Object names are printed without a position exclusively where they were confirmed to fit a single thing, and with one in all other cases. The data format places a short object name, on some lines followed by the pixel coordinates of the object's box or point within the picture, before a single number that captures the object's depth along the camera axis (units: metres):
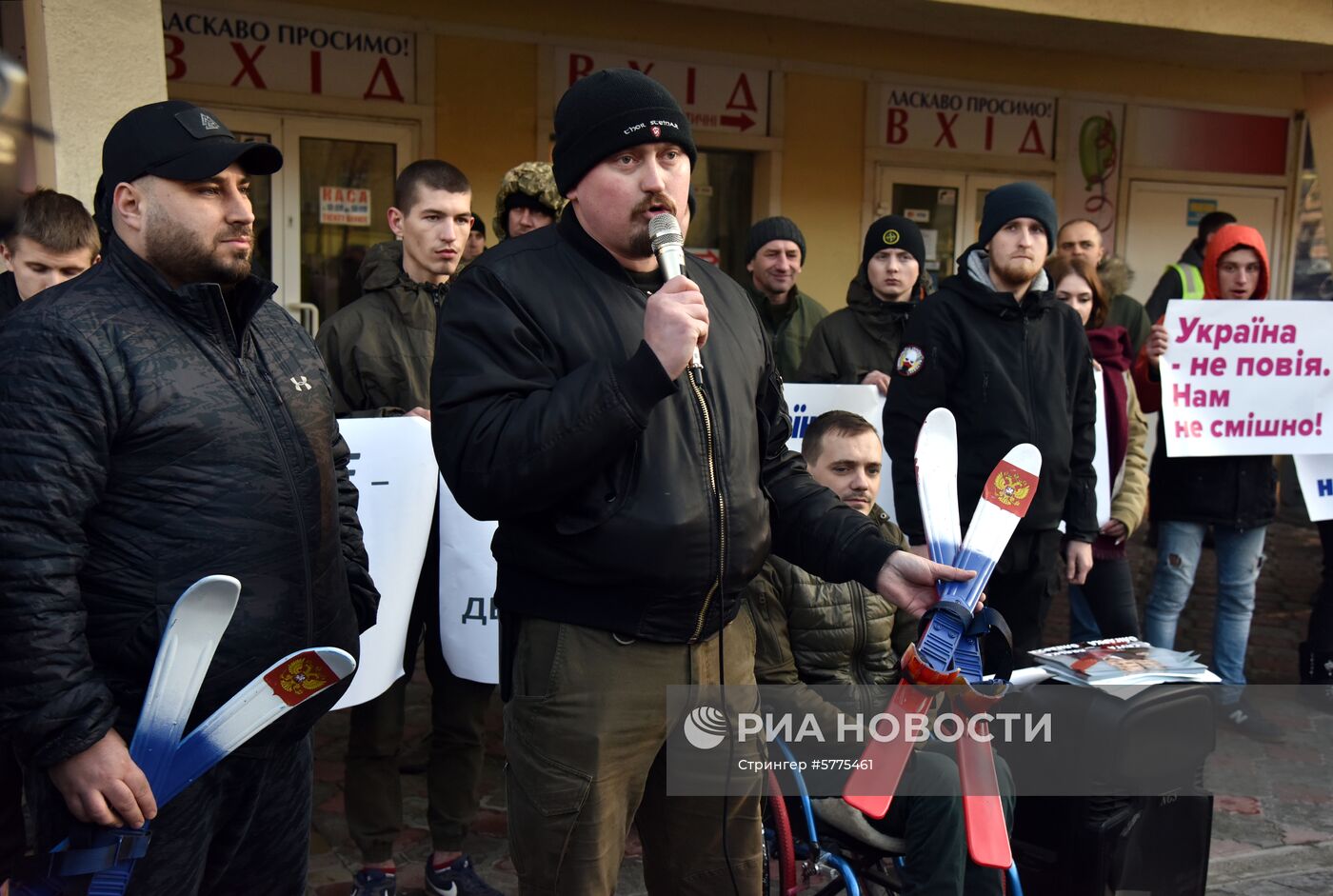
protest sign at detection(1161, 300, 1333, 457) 5.40
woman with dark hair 4.97
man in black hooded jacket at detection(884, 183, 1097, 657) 4.13
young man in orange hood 5.41
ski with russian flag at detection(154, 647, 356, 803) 2.22
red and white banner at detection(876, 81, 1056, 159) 9.99
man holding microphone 2.21
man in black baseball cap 2.14
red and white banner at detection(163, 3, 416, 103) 7.72
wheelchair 3.12
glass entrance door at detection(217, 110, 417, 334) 8.22
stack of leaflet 3.37
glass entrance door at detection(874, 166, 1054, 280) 10.21
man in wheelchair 3.14
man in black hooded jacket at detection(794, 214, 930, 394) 5.45
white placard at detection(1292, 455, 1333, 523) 5.62
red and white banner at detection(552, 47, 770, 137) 8.89
